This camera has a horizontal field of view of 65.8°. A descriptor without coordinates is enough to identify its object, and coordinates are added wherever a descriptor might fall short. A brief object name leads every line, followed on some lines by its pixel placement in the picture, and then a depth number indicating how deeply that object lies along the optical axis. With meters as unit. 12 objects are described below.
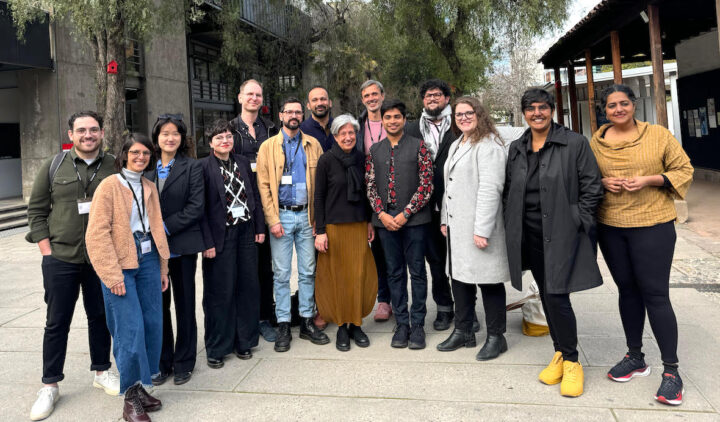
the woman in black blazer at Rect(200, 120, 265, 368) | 4.02
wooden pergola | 9.78
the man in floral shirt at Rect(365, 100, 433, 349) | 4.25
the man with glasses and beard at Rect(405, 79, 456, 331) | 4.54
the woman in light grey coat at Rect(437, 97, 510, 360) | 3.83
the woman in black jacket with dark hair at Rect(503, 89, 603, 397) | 3.35
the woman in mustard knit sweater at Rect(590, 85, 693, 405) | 3.22
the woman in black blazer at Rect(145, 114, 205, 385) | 3.75
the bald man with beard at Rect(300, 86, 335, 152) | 4.86
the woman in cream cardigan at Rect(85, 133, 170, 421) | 3.13
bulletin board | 13.36
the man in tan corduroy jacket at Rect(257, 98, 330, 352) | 4.44
